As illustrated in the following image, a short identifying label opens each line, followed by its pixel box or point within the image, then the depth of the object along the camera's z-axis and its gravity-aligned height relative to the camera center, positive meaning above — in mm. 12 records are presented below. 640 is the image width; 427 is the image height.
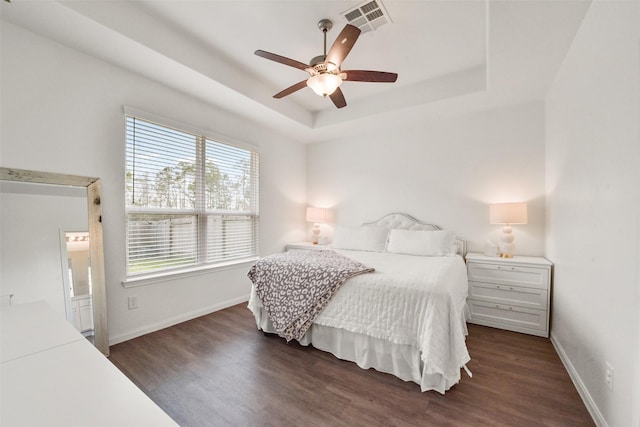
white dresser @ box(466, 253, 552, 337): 2729 -928
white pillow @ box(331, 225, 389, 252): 3729 -458
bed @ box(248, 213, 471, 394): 1813 -864
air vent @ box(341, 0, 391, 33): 2084 +1527
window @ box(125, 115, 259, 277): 2732 +81
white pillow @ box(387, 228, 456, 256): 3279 -465
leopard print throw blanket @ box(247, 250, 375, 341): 2299 -708
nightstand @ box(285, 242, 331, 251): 4160 -629
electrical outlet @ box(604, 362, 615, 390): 1425 -911
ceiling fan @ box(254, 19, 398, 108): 1974 +1051
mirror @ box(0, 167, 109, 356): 2121 -321
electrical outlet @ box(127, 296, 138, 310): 2632 -920
